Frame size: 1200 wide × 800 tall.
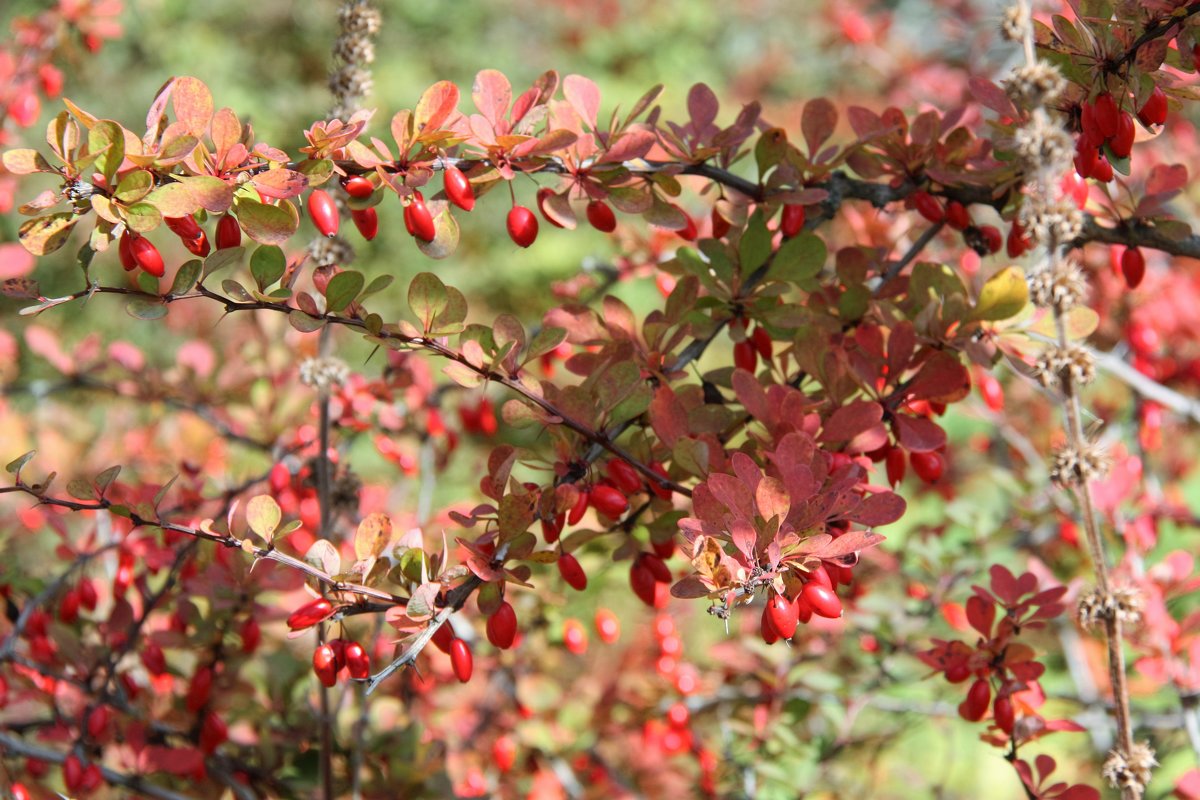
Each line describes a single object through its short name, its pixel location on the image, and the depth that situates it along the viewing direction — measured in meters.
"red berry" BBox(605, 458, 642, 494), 0.53
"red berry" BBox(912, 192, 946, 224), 0.57
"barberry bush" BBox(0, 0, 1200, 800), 0.51
